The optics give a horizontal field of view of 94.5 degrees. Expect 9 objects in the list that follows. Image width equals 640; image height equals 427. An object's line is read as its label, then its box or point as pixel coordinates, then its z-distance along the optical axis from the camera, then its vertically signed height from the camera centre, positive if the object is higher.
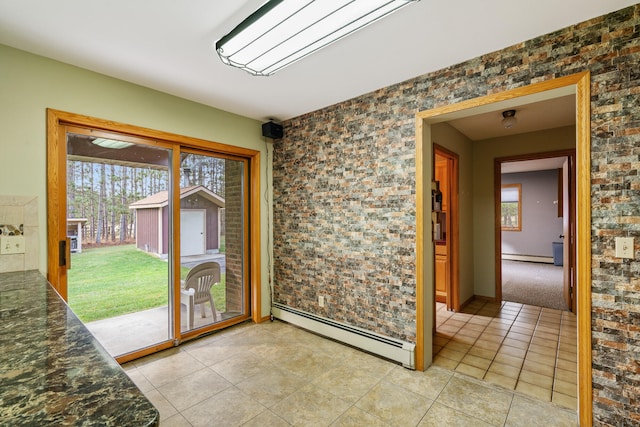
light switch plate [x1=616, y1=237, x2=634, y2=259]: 1.70 -0.20
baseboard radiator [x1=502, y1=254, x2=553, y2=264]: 7.85 -1.25
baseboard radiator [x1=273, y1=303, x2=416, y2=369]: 2.58 -1.21
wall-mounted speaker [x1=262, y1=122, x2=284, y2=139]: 3.59 +1.03
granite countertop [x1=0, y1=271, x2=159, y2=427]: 0.53 -0.36
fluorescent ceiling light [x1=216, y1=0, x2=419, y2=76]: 1.55 +1.09
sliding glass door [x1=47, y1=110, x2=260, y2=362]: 2.44 -0.16
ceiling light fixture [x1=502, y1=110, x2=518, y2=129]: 3.41 +1.11
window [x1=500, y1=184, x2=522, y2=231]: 8.40 +0.17
